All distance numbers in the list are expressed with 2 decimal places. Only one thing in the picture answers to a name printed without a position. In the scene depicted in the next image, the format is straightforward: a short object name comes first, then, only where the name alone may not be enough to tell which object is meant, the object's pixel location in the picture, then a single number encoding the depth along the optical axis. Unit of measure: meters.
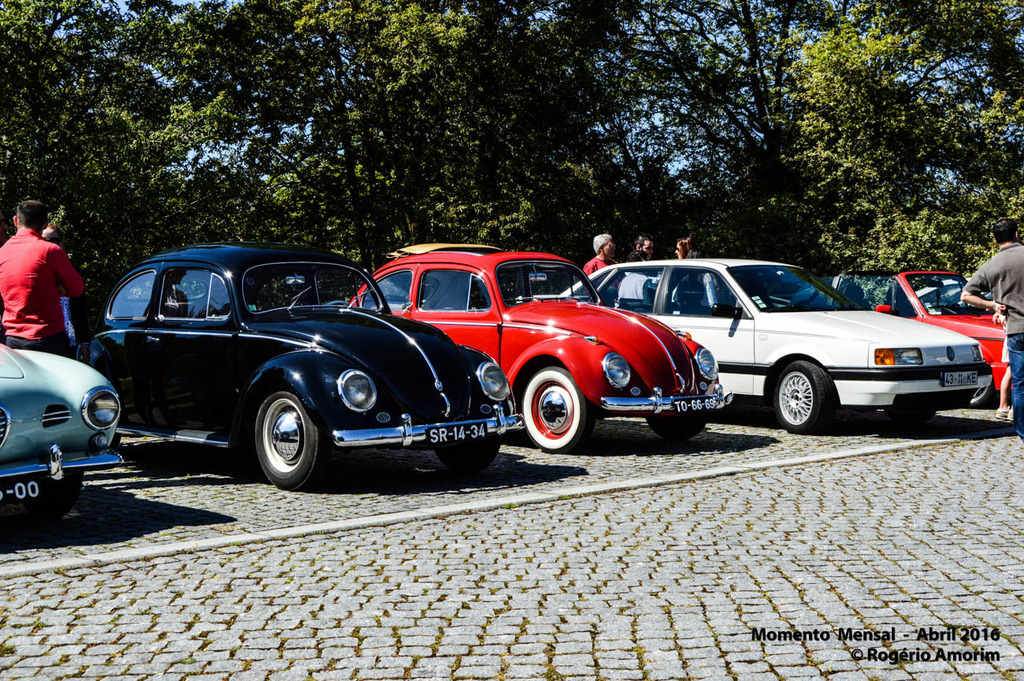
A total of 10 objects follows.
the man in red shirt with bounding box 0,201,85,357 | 7.94
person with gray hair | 14.20
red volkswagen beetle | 9.64
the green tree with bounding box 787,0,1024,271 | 24.16
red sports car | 13.61
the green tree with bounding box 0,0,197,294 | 23.62
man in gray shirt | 9.26
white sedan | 10.66
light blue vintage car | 6.02
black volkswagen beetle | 7.63
